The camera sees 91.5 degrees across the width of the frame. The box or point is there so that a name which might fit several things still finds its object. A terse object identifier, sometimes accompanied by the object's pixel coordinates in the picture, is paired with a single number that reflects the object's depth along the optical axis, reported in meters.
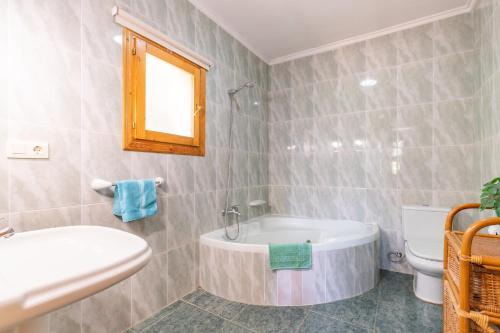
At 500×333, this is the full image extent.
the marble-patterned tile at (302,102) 3.09
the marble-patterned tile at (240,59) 2.77
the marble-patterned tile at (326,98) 2.93
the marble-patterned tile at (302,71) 3.09
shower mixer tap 2.52
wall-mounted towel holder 1.48
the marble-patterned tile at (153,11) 1.77
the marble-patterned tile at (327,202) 2.91
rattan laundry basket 0.82
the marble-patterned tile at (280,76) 3.25
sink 0.55
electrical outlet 1.20
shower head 2.61
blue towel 1.56
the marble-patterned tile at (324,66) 2.94
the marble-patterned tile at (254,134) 2.98
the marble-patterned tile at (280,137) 3.25
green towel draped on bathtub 1.94
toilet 1.86
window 1.69
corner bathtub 1.95
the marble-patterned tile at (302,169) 3.08
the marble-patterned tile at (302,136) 3.08
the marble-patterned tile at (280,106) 3.25
